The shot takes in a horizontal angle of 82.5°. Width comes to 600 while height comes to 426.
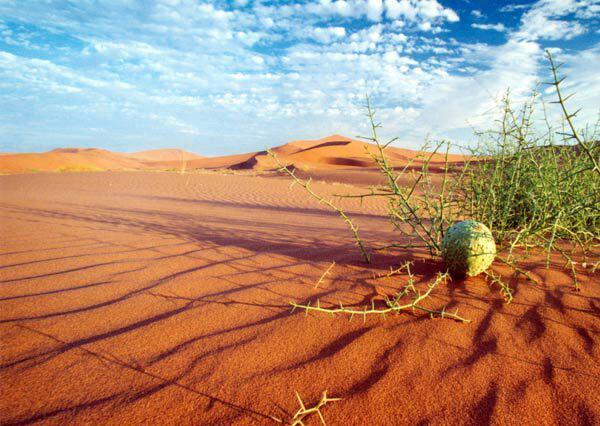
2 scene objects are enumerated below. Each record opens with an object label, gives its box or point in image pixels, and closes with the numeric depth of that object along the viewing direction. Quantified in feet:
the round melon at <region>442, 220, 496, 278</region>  6.98
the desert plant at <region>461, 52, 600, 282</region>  8.18
